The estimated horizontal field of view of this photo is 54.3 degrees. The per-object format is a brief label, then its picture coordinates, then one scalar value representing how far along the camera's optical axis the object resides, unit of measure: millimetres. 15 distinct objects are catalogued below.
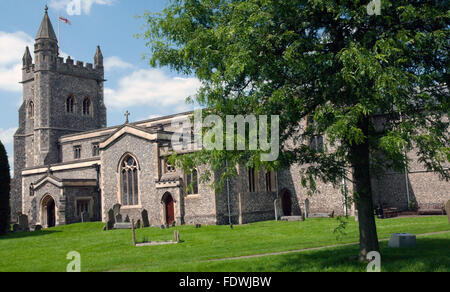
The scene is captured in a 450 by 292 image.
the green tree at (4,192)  30344
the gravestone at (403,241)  15055
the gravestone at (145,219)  31672
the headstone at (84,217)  37347
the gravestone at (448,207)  21141
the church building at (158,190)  30625
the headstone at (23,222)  36531
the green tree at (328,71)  9992
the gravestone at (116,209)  33694
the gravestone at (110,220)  30766
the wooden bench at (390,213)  28984
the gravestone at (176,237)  20780
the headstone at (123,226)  30659
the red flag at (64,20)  58653
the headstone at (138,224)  31220
